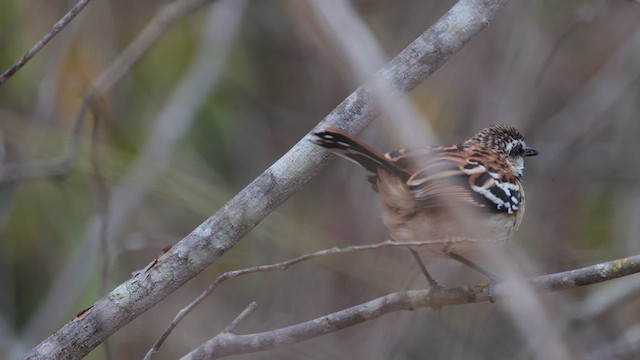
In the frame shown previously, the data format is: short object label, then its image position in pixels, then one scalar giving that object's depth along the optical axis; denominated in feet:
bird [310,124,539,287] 23.95
